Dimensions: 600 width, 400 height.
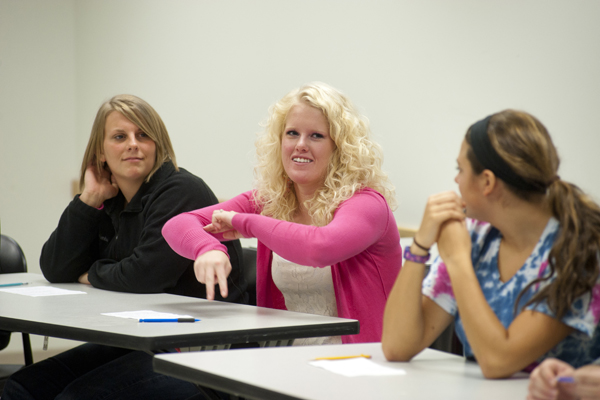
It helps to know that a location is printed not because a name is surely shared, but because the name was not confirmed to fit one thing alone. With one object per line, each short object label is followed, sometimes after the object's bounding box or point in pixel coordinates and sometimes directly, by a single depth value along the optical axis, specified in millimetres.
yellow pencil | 3557
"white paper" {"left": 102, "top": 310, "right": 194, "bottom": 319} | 3974
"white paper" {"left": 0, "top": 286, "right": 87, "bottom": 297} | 4431
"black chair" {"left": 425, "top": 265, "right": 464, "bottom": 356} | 4075
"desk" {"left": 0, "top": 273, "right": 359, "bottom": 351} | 3770
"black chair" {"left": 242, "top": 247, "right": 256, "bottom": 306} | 4699
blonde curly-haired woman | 4134
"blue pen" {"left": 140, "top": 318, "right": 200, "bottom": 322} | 3930
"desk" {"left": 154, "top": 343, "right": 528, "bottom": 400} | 3322
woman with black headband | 3399
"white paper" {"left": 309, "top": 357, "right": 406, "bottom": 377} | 3463
